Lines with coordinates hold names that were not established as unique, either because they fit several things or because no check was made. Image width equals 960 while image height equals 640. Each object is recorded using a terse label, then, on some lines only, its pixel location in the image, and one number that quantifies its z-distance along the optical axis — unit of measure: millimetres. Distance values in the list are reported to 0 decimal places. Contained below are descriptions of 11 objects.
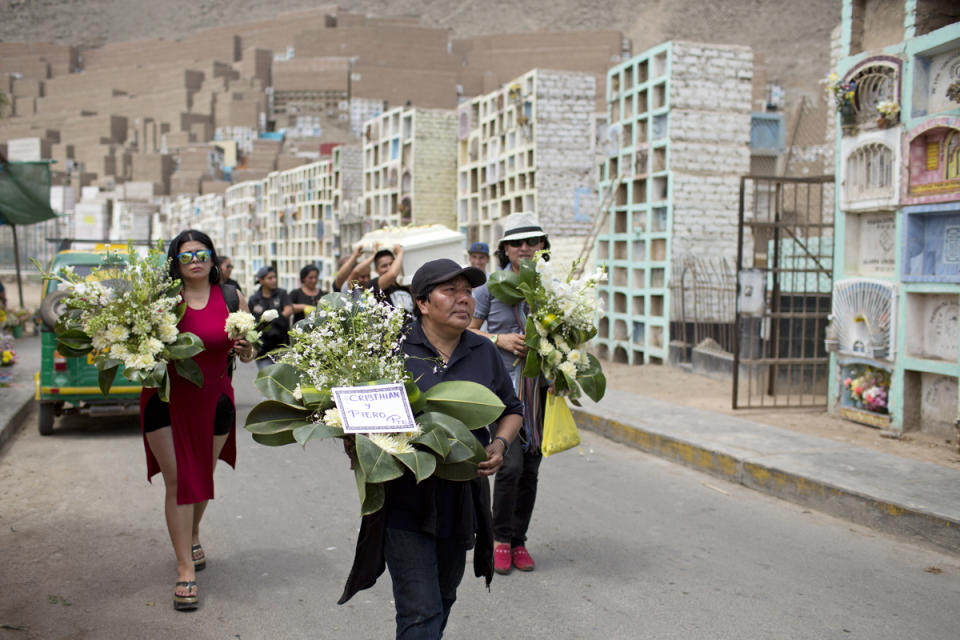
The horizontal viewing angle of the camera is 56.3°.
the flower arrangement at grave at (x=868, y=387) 8695
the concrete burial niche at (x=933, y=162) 7695
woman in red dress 4473
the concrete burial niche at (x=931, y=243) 7891
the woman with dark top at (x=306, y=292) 10359
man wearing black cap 3084
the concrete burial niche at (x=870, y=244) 8758
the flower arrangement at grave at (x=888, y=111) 8250
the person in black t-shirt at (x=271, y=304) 10180
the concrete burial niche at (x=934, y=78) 7855
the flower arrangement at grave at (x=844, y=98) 8891
